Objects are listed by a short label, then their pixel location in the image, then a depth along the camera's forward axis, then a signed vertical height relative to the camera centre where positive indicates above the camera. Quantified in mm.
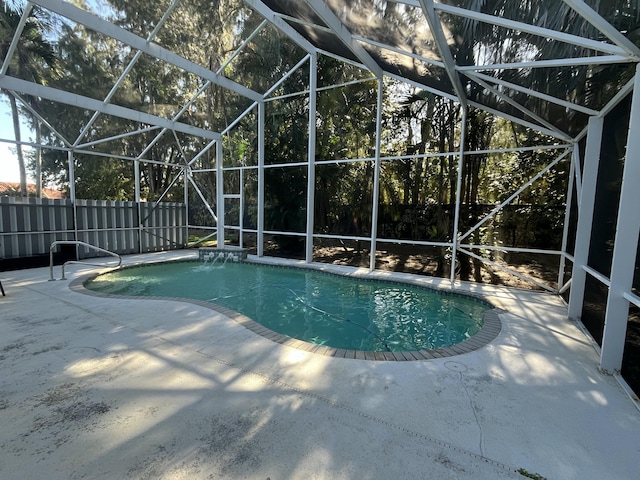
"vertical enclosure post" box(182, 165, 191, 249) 10570 +432
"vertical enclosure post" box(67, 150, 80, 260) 8023 +193
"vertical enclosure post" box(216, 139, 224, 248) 9992 +503
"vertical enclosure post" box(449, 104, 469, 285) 6359 +485
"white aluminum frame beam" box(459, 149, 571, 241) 5361 +428
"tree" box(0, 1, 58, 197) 5629 +2988
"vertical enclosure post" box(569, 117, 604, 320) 3818 +87
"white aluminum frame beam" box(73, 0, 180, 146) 5430 +2794
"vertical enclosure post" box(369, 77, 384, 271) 7352 +655
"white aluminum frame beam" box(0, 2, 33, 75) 4656 +2697
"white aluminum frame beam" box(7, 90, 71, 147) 6223 +1940
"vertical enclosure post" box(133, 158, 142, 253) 9609 +192
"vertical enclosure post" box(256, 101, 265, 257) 9234 +1583
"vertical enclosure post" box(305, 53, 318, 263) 8180 +1972
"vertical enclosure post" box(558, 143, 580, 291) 5082 +94
